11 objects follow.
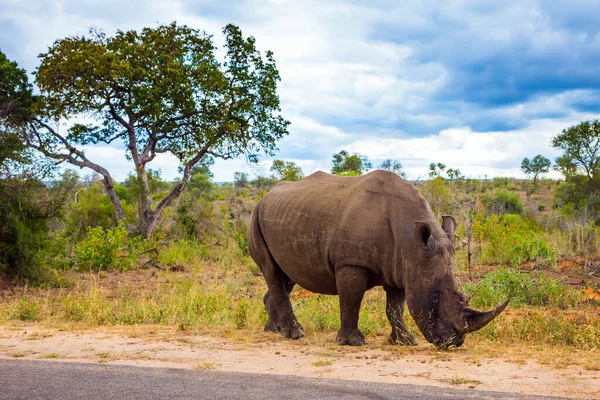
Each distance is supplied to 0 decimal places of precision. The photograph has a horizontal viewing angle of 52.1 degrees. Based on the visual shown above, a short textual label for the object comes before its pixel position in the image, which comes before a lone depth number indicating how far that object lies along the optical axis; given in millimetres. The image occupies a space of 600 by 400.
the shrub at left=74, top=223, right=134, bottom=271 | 15953
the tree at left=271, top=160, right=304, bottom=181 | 25183
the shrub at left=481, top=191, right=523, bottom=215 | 30094
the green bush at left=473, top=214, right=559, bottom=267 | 13903
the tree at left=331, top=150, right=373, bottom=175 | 34750
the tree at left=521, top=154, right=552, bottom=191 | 49438
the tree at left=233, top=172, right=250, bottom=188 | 43241
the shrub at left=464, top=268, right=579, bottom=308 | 9922
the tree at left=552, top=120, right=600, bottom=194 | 30875
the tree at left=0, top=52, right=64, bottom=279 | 13586
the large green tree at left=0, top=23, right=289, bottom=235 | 19875
